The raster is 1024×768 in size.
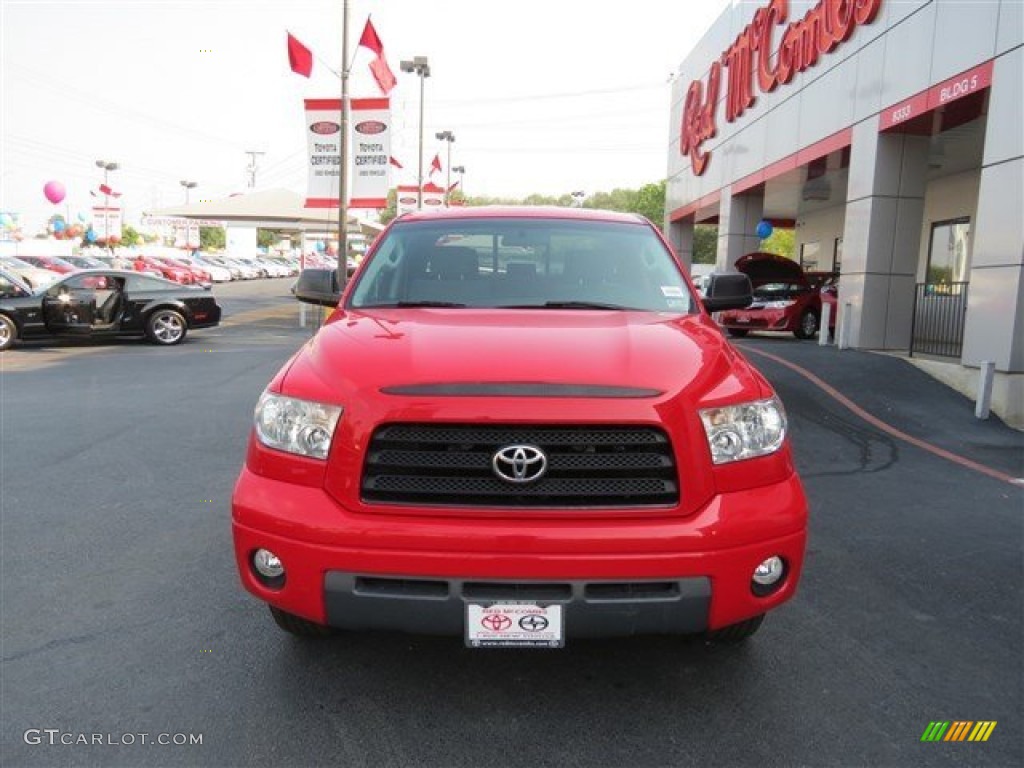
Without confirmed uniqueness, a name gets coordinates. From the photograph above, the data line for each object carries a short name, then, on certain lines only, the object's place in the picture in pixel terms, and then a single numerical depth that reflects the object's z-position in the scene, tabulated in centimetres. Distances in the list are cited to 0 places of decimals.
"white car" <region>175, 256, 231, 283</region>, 4630
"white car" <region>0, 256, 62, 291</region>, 2412
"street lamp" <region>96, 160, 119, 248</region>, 3969
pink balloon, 4838
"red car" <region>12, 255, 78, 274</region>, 3297
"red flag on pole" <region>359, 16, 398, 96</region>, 1775
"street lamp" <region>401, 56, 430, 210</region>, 3161
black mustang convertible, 1398
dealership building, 893
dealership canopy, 3644
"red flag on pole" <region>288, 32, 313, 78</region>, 1706
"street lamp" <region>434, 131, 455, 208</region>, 4531
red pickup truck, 239
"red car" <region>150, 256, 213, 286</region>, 4033
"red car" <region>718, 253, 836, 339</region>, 1581
